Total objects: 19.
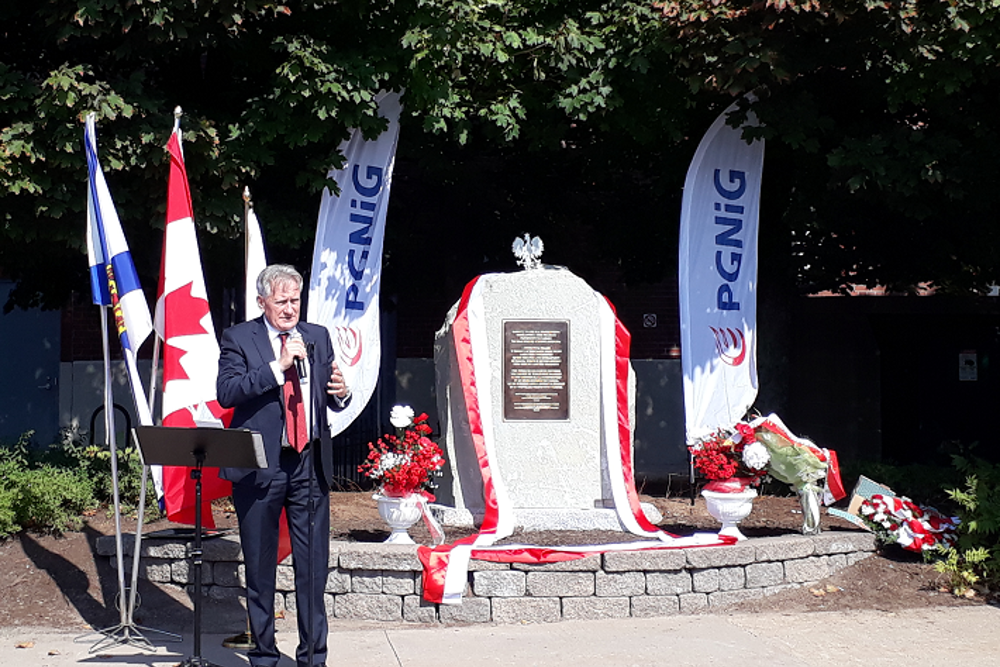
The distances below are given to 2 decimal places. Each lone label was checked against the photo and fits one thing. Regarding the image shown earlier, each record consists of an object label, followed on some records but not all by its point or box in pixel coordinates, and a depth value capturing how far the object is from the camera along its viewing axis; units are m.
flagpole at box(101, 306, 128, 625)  6.16
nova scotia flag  6.21
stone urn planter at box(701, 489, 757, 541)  7.54
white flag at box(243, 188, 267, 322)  7.31
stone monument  8.30
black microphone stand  4.73
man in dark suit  5.09
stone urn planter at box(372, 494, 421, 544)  7.22
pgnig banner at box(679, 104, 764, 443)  9.72
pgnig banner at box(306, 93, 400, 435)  9.31
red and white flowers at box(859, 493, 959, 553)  7.48
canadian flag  6.29
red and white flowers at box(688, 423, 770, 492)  7.52
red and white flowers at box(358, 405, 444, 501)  7.19
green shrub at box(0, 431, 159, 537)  7.57
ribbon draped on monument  7.74
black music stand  4.87
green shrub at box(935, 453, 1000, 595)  7.14
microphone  4.91
